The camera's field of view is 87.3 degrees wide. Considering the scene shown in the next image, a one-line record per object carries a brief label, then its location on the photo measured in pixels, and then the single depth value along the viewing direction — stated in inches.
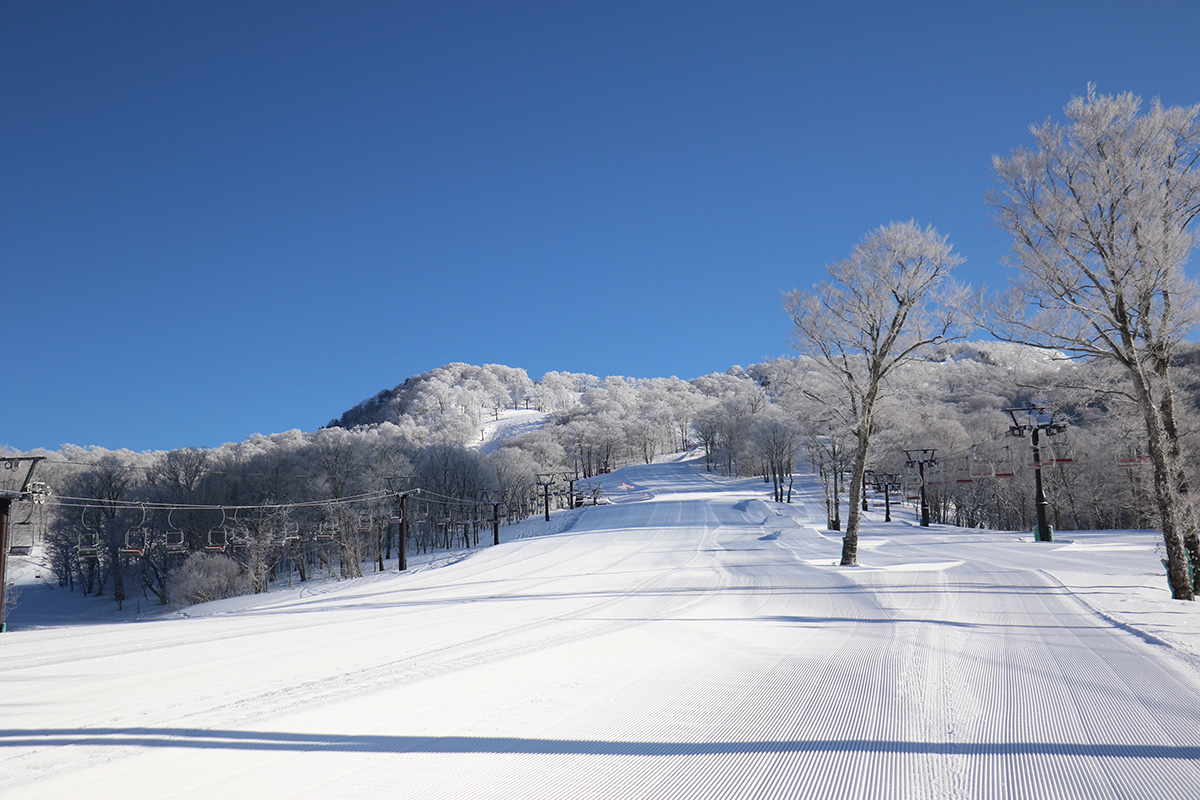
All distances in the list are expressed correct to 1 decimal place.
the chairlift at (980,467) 2538.4
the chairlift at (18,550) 1129.4
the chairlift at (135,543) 1153.5
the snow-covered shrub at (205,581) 1972.2
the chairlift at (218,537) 2114.3
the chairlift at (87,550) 1106.8
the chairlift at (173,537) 2254.4
